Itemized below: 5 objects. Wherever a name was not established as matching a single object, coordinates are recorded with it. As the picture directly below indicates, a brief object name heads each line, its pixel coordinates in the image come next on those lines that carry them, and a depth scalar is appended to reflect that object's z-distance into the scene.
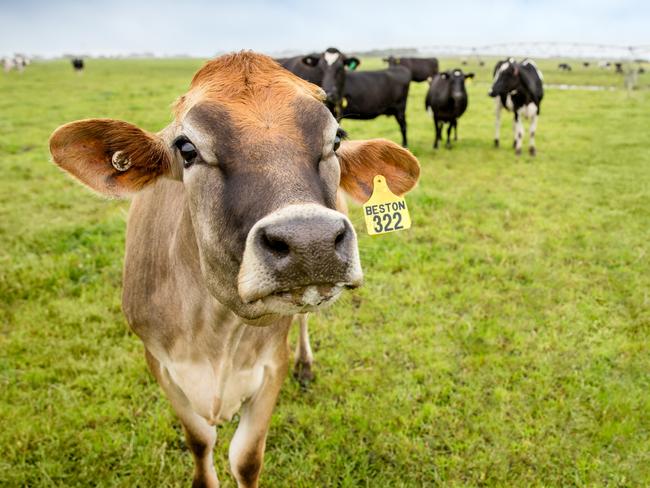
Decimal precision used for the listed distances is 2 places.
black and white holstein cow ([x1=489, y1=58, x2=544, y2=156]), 11.16
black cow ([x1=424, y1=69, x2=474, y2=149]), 11.70
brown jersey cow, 1.50
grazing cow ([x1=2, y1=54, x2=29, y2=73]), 43.38
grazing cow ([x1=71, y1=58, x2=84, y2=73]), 42.53
